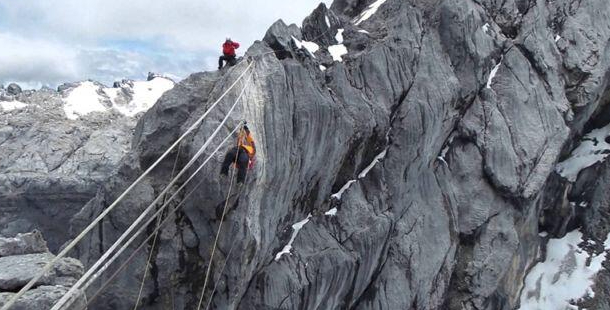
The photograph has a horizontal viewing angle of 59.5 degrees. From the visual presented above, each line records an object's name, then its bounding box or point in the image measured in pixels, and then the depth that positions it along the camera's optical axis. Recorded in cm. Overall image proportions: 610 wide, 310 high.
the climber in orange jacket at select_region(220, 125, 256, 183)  1627
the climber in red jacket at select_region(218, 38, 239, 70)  2086
